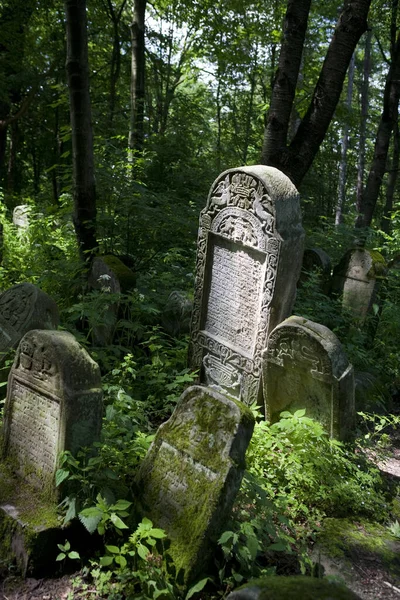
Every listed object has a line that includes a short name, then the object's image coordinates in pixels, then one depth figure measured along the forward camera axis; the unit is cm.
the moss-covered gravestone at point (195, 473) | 269
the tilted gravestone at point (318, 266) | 804
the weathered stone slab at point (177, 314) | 614
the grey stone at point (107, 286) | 545
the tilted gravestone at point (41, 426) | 298
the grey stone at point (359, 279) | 759
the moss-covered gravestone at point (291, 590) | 178
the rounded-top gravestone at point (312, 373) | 409
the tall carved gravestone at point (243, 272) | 458
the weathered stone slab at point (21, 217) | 1070
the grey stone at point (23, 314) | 468
